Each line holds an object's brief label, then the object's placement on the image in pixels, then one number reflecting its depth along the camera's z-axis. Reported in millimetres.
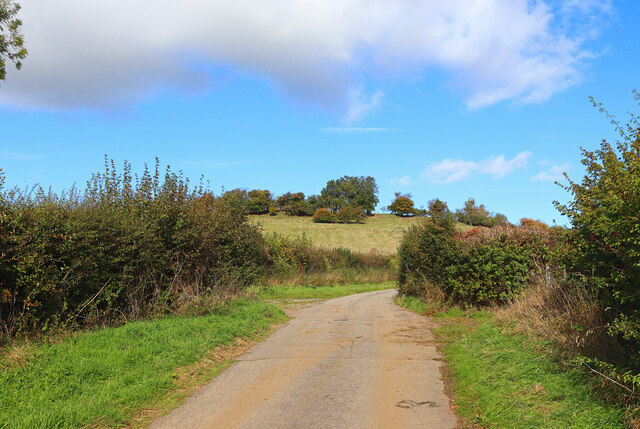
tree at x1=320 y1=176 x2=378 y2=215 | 99869
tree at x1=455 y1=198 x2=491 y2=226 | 68562
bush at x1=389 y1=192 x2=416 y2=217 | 99750
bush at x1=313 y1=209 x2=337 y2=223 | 84312
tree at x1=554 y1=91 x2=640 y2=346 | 4602
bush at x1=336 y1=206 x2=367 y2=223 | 86062
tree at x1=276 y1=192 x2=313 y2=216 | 92125
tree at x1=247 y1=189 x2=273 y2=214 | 87125
